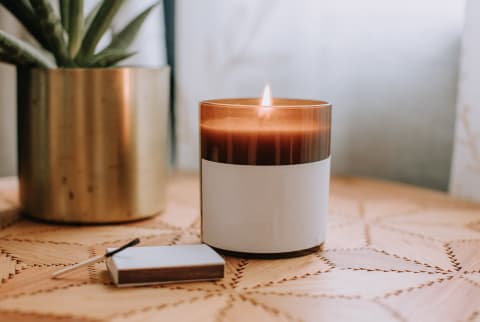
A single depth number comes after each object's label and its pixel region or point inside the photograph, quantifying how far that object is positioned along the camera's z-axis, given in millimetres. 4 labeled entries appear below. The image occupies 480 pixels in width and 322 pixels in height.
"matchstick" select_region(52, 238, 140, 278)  486
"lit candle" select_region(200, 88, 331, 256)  515
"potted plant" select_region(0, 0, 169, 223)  631
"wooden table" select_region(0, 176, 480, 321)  420
